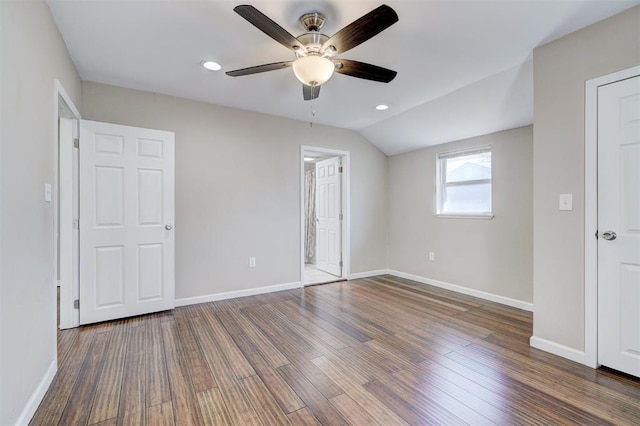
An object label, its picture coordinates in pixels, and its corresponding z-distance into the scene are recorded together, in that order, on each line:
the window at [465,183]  3.90
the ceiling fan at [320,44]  1.62
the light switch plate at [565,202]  2.25
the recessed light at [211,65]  2.67
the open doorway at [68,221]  2.80
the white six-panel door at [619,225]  1.97
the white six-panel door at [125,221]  2.93
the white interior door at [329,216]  4.97
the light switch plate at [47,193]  1.89
